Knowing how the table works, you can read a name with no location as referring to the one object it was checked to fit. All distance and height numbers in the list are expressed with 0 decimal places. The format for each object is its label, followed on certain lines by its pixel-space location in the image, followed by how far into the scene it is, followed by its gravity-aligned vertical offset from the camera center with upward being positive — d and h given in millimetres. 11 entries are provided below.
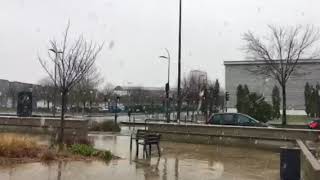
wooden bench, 16147 -989
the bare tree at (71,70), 19156 +1633
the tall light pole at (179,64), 27703 +2786
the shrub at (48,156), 13852 -1376
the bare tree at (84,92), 67875 +2595
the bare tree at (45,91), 76494 +3127
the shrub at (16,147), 13820 -1165
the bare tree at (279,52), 39688 +5226
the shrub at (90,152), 15106 -1343
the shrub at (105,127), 30766 -1083
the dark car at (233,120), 25047 -370
